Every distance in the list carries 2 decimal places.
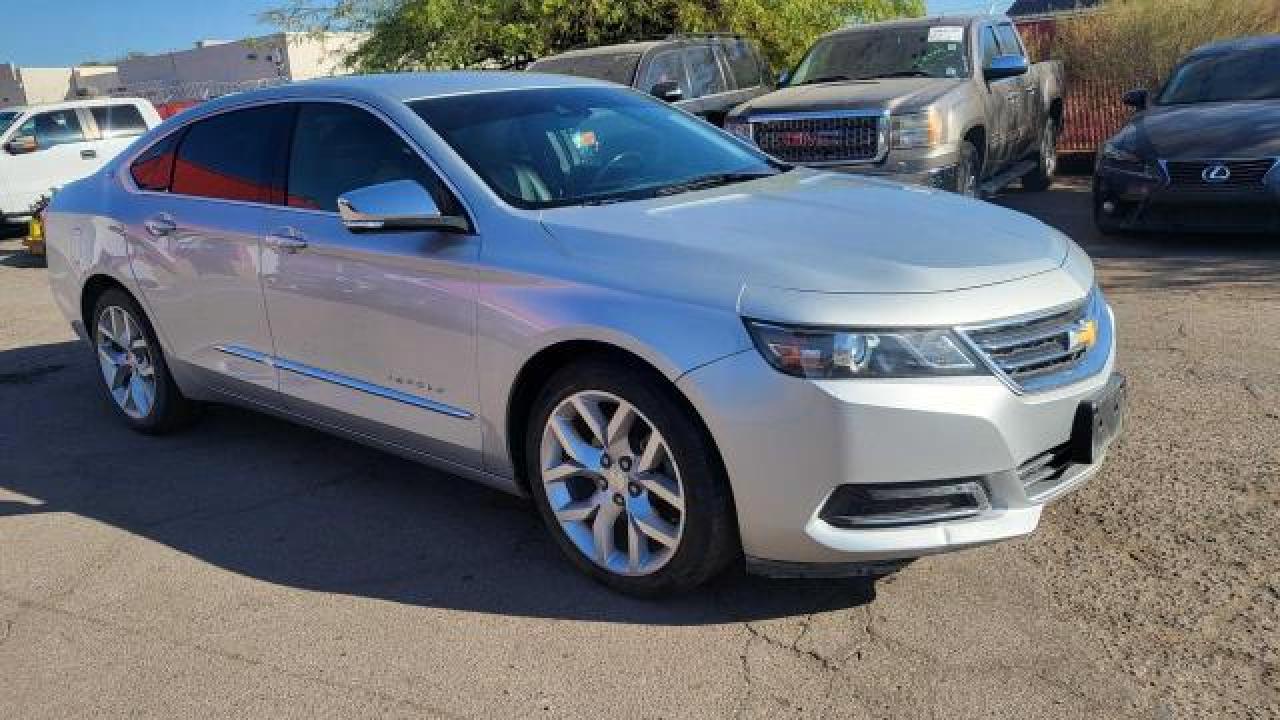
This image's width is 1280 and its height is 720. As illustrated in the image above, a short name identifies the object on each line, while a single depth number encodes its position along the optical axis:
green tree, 15.59
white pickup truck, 14.54
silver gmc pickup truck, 8.42
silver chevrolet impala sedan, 3.06
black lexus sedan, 8.03
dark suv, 10.94
